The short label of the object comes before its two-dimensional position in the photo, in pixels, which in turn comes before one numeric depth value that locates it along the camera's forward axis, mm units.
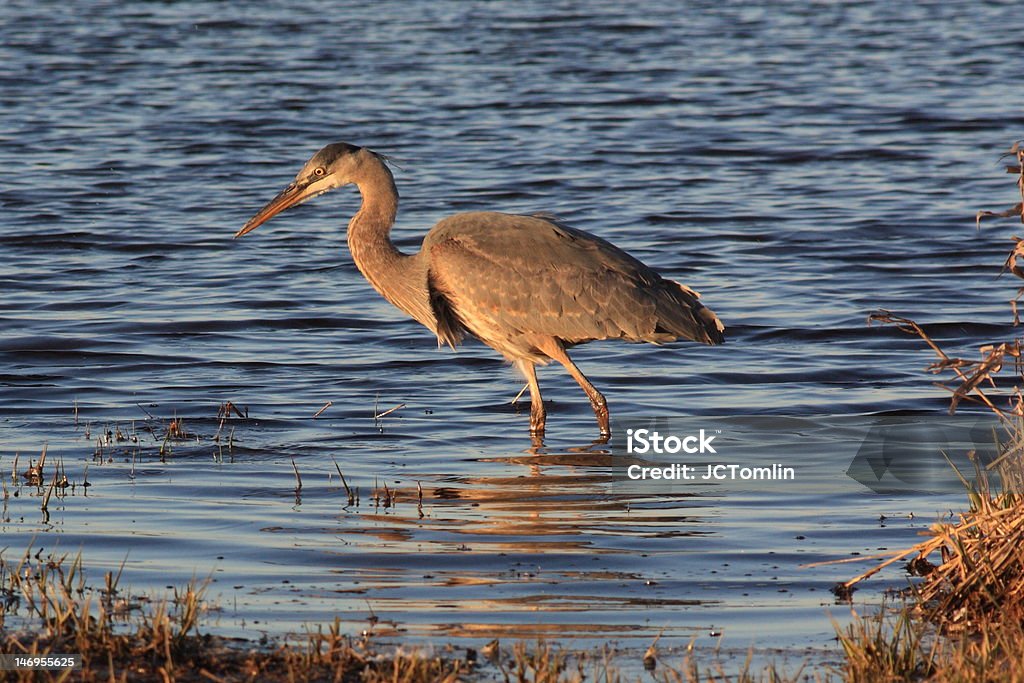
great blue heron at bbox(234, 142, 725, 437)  18234
